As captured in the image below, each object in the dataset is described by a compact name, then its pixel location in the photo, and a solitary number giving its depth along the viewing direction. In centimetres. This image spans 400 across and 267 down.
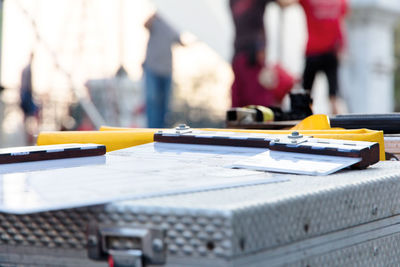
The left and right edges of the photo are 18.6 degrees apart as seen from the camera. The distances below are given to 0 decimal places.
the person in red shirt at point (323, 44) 1686
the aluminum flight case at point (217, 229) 171
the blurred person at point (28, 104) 1572
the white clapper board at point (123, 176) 185
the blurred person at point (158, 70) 1288
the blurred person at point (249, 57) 1626
